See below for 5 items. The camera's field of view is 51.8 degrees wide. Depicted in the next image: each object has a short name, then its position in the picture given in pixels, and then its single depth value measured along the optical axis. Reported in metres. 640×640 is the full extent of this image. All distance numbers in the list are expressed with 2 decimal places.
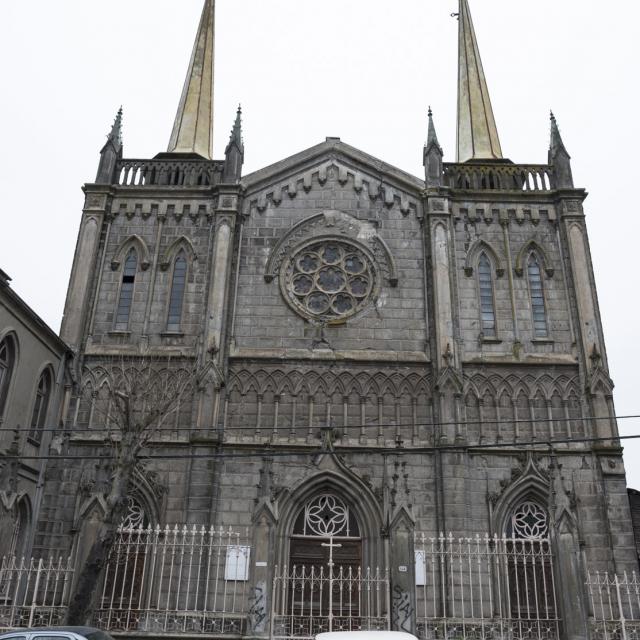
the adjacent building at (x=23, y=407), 16.95
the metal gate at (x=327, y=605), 15.62
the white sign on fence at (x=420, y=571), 17.23
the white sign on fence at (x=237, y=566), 17.17
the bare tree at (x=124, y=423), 12.96
